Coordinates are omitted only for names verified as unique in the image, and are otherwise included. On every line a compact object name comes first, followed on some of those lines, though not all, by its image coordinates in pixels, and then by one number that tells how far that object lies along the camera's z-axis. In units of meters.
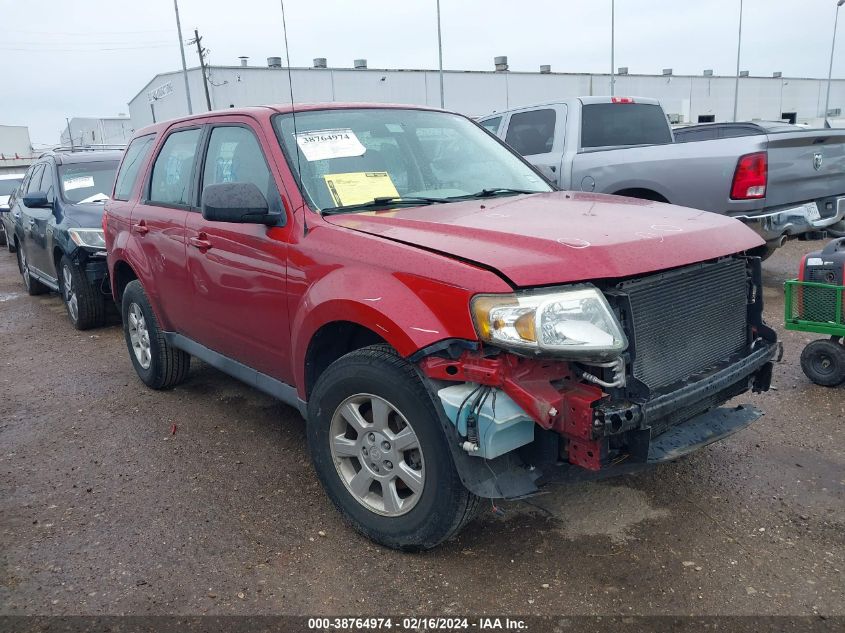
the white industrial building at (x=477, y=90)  35.72
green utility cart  4.44
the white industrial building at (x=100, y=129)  51.59
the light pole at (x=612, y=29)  27.52
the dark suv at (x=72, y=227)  7.07
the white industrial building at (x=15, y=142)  50.94
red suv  2.44
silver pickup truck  6.12
